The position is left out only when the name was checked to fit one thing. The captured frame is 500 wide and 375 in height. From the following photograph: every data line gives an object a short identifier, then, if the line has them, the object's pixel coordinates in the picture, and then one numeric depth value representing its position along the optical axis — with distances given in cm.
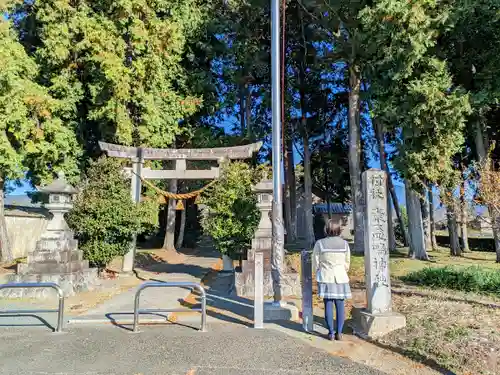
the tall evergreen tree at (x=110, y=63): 1527
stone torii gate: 1311
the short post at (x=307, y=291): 574
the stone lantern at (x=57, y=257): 907
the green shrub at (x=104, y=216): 1117
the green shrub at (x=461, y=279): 811
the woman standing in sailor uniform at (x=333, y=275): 526
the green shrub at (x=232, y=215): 1068
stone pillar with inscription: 537
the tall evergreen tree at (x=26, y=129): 1218
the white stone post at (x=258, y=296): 591
